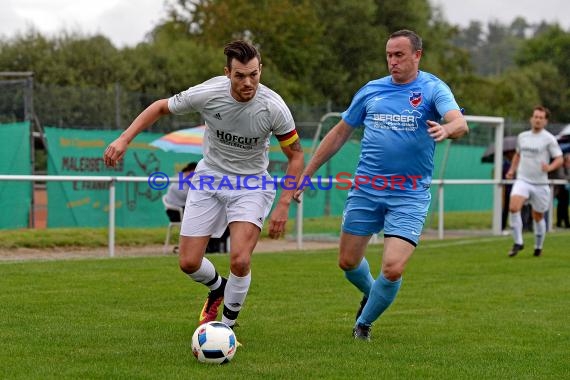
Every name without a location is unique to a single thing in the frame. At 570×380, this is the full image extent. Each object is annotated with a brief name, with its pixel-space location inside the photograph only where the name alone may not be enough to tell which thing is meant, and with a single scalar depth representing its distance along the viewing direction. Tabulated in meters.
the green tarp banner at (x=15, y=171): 30.32
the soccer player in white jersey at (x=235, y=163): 14.78
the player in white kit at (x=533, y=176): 31.59
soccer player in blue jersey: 15.07
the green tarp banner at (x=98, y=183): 33.38
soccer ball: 13.12
